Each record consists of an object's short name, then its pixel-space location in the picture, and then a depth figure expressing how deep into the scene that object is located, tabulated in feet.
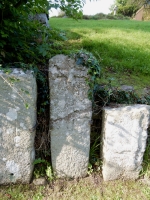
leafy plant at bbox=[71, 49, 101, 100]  6.45
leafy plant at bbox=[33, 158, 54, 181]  7.36
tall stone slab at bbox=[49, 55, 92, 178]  6.49
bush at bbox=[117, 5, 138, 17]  89.07
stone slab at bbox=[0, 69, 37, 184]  6.19
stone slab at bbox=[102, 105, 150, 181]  6.81
